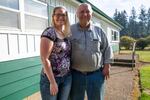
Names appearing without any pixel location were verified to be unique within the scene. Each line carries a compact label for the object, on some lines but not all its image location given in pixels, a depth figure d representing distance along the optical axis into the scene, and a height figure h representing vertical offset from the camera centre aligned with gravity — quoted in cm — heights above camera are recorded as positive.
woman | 172 -14
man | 205 -18
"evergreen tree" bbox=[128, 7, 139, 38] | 4652 +678
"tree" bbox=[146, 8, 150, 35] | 4858 +728
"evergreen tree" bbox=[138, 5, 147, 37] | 4777 +859
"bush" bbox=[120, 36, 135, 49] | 2328 +55
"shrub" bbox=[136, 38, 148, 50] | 2330 +34
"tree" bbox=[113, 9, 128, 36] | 5163 +1089
